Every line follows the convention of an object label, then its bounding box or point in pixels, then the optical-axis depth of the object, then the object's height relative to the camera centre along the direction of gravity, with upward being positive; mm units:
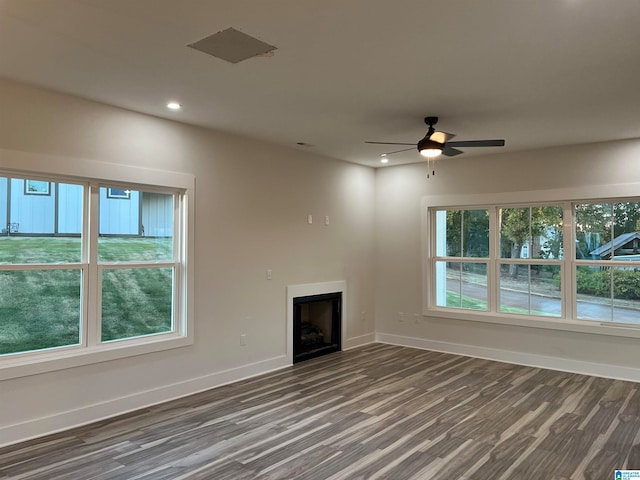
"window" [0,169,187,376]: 3588 -170
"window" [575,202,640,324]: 5270 -143
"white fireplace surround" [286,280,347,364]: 5723 -599
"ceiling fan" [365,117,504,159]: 4059 +965
